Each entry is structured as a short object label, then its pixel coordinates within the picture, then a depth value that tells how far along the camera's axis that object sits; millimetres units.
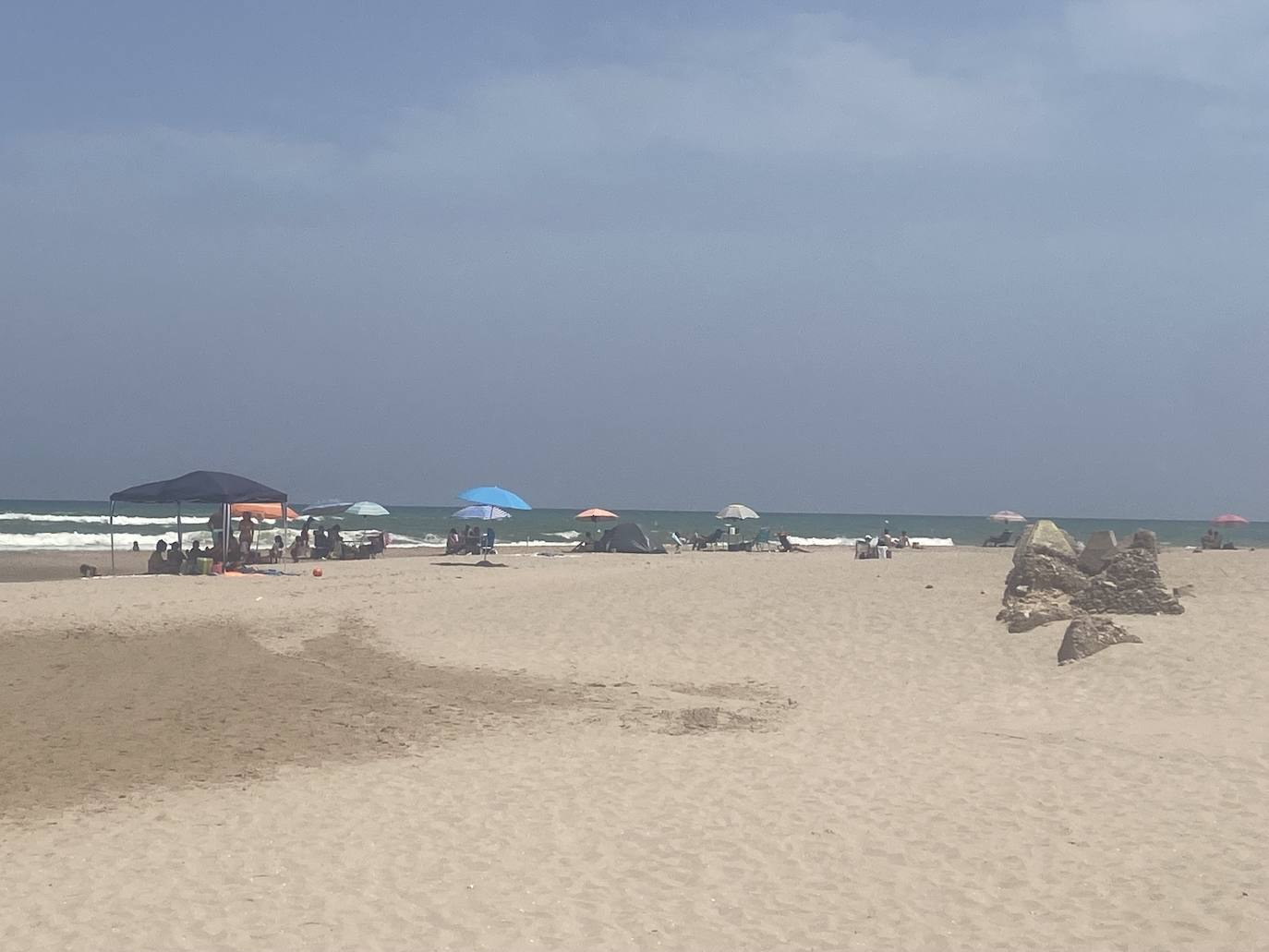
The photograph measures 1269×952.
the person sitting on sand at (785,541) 40031
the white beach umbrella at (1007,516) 53494
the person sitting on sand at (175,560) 26422
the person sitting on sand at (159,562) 26470
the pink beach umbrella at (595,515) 41375
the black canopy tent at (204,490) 24125
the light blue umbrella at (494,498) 29688
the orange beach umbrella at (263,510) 31641
